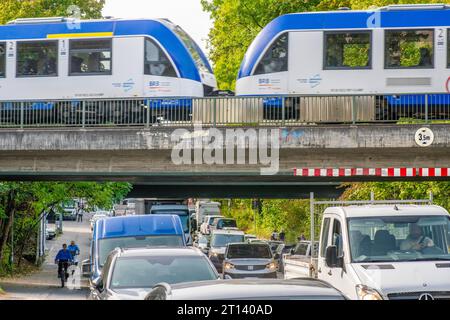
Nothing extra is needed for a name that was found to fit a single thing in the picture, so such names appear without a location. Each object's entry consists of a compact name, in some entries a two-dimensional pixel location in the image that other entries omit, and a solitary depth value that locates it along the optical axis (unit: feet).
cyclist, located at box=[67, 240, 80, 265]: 127.30
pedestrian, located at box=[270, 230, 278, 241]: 184.24
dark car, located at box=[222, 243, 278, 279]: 101.40
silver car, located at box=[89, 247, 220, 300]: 41.96
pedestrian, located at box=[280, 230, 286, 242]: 180.86
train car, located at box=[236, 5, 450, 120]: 91.35
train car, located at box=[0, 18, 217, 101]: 95.86
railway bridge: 85.05
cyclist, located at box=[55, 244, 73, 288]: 113.28
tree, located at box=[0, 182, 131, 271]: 119.55
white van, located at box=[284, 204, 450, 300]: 37.93
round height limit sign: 82.74
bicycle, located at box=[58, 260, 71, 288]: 112.59
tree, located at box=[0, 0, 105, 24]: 162.50
